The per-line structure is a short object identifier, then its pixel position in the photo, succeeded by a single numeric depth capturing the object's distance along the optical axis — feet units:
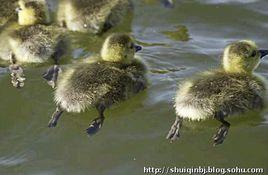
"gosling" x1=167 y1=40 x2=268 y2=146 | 23.91
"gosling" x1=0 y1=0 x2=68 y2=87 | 29.27
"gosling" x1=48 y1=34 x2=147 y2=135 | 24.88
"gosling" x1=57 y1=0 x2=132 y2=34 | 32.32
